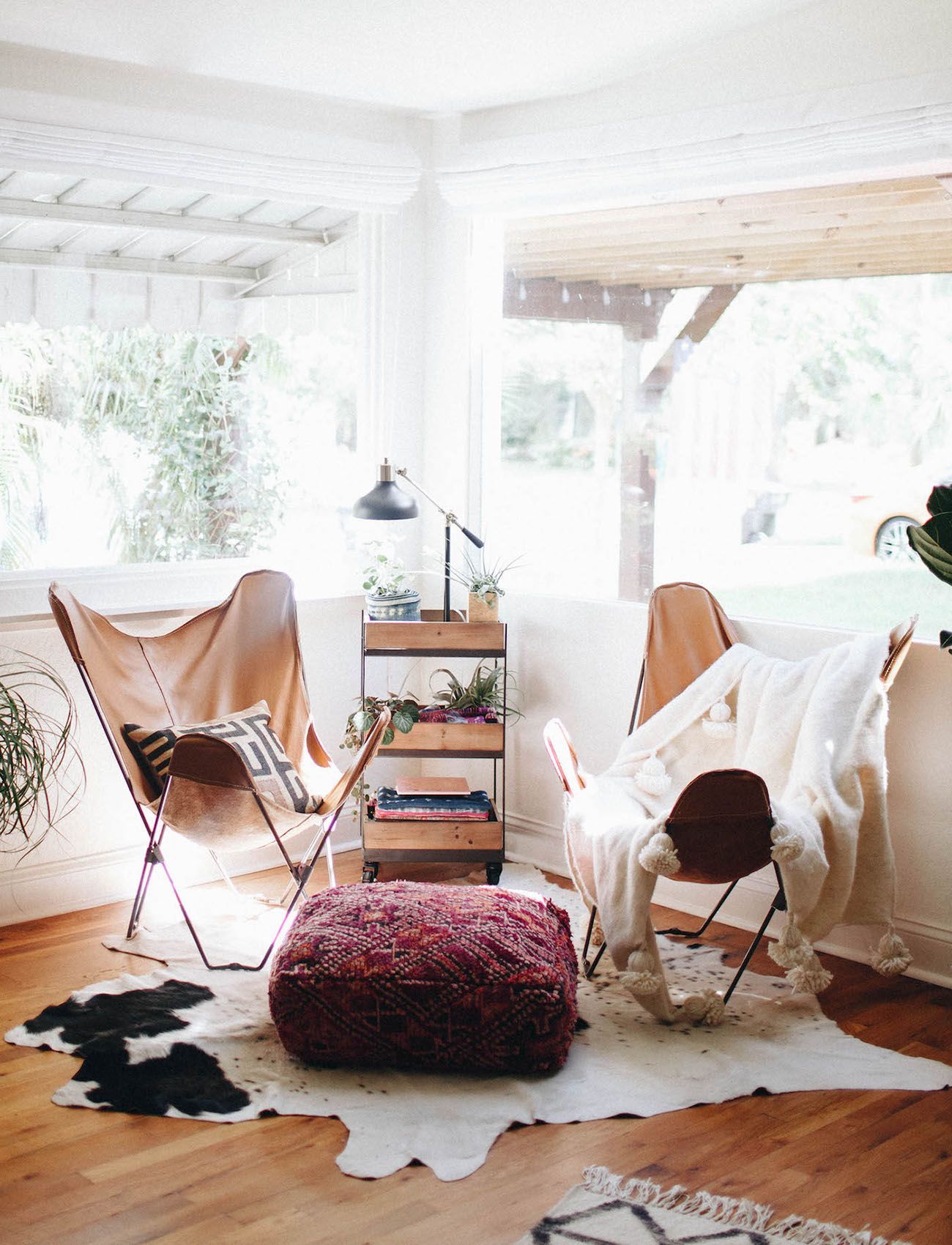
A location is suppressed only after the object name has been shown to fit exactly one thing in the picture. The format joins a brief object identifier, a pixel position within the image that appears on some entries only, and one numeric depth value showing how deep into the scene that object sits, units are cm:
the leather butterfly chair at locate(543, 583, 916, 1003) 298
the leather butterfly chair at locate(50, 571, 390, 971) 336
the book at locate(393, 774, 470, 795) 418
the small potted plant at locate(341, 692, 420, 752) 402
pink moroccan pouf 282
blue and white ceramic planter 418
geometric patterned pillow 358
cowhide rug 270
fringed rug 229
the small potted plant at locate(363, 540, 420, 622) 419
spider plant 369
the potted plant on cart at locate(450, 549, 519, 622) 418
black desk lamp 402
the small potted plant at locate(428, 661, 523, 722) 417
